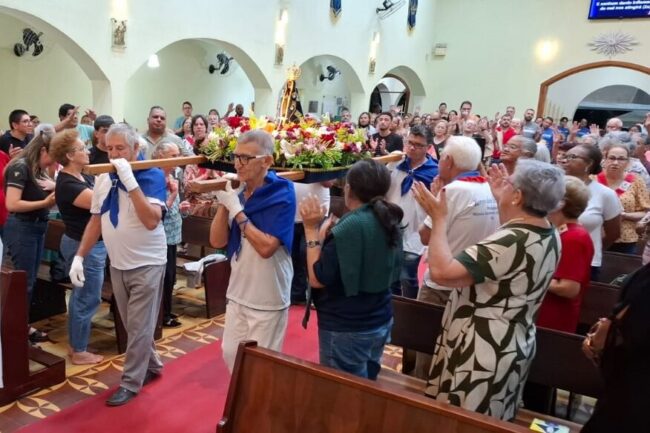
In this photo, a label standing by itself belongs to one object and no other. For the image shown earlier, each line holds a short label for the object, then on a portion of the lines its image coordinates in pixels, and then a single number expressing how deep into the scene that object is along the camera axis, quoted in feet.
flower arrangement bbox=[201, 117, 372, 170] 9.43
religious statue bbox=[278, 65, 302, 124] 12.16
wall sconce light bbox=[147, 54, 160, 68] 41.01
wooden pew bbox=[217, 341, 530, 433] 5.77
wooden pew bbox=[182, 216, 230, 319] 14.85
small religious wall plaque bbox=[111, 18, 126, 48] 27.25
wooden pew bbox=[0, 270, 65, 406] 10.00
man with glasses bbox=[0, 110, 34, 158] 16.96
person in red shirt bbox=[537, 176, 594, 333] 8.02
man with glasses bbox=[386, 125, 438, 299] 12.66
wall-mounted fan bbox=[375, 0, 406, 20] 46.98
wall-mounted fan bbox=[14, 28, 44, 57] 34.01
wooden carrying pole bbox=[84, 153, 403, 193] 7.50
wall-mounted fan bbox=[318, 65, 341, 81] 54.80
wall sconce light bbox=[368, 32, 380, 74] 47.03
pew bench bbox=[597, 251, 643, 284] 12.73
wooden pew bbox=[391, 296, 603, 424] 8.14
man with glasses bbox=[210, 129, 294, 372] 7.77
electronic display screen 44.93
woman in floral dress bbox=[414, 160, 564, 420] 6.40
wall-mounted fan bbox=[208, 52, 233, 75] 46.80
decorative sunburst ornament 45.98
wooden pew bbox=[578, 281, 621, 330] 10.69
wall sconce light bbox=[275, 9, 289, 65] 37.40
